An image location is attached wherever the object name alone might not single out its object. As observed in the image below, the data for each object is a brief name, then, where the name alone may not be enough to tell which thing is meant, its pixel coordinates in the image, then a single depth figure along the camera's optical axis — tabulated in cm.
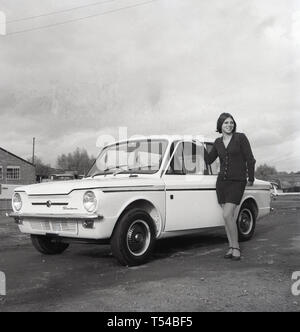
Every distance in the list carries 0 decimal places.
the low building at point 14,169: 5322
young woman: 605
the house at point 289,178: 7375
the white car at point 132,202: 545
